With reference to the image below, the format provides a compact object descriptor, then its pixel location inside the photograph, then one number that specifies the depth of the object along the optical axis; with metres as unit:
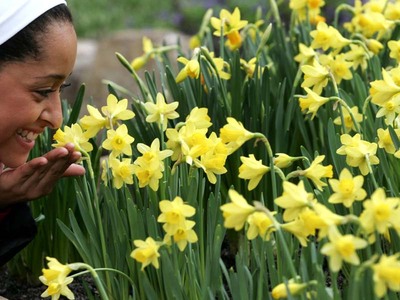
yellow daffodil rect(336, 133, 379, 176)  3.59
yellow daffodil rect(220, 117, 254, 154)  3.61
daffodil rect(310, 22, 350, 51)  4.03
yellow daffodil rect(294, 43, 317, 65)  4.02
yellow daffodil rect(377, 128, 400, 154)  3.69
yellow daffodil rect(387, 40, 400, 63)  4.00
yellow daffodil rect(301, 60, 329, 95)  3.82
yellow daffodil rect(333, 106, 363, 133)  3.86
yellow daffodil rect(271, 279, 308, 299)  3.35
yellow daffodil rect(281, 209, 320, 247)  3.39
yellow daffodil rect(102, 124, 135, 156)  3.65
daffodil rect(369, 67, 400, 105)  3.67
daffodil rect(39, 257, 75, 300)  3.47
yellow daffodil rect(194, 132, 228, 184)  3.61
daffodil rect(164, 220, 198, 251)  3.45
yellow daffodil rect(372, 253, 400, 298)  3.27
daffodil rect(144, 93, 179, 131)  3.75
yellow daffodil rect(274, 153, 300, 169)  3.60
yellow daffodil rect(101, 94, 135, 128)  3.73
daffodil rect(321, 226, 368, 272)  3.29
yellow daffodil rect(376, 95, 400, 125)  3.70
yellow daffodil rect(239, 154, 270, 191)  3.53
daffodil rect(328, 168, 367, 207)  3.41
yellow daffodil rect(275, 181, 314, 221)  3.37
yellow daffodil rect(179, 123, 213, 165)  3.60
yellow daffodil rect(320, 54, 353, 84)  4.03
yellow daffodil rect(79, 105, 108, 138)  3.72
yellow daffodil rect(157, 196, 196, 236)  3.43
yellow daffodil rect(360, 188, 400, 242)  3.31
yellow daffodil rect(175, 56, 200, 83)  3.85
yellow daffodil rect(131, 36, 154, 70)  4.29
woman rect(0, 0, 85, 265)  3.70
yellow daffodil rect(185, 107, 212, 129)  3.71
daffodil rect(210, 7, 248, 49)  4.19
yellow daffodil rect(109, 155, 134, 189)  3.63
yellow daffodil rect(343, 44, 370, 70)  4.08
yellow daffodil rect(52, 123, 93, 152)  3.71
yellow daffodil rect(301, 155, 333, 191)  3.53
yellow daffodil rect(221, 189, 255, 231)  3.36
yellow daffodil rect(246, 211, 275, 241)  3.40
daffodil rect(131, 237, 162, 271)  3.44
